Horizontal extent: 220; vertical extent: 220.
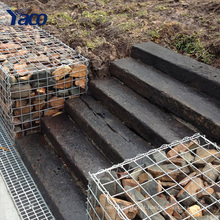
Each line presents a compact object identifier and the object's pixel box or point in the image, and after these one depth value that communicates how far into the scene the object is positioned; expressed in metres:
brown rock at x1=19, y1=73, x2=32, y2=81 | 2.63
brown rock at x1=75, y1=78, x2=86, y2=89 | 2.98
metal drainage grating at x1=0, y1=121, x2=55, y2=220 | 2.30
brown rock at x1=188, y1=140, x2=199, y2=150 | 1.85
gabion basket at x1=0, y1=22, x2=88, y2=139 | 2.68
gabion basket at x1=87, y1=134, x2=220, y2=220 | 1.42
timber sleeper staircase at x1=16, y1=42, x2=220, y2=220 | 2.29
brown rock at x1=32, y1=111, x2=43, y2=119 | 2.90
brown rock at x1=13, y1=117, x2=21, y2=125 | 2.83
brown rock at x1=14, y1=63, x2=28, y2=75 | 2.65
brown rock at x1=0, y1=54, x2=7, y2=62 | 2.91
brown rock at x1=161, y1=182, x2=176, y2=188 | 1.59
